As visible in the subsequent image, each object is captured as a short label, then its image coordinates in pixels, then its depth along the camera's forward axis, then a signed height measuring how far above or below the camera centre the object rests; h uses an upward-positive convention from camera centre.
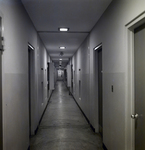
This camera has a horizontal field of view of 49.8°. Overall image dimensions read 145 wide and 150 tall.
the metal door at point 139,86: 1.74 -0.15
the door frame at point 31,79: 3.61 -0.12
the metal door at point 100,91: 3.63 -0.41
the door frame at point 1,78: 1.58 -0.04
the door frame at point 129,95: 1.95 -0.27
